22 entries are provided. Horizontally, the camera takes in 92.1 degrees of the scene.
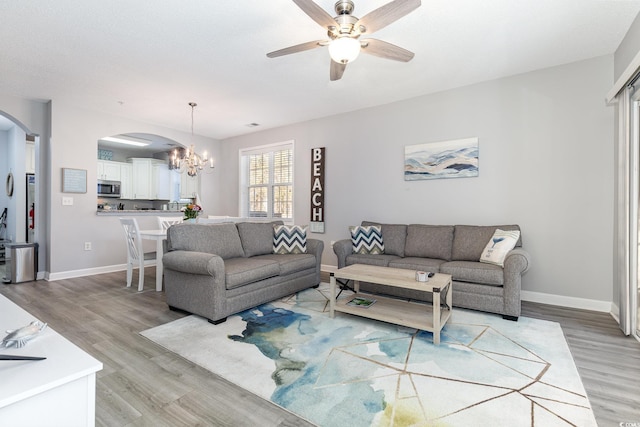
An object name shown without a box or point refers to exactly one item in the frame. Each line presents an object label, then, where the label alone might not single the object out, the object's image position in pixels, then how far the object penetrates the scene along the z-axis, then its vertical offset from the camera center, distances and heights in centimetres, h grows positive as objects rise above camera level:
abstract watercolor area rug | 158 -102
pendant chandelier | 450 +71
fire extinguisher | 552 -19
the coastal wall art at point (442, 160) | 382 +67
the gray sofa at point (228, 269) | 275 -60
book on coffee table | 283 -86
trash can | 425 -77
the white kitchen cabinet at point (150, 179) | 780 +75
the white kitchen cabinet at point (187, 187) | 780 +56
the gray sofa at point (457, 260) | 282 -55
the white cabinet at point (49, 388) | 91 -56
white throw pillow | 306 -35
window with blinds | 572 +55
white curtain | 248 +3
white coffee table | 236 -87
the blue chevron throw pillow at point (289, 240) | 397 -39
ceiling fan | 186 +122
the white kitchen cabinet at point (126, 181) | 762 +69
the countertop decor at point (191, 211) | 415 -3
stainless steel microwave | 713 +47
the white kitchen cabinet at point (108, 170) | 721 +91
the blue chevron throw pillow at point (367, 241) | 395 -39
